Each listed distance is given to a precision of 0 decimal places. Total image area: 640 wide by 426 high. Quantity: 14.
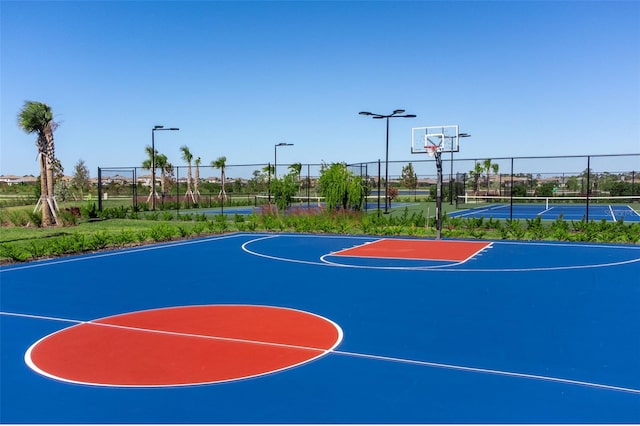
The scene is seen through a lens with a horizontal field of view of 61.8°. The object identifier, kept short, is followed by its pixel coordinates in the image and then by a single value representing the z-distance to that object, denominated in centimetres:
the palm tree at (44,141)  1877
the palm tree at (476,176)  4056
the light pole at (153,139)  2856
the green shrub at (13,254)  1127
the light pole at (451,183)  3178
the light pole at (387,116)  2263
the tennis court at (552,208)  2608
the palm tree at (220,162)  4388
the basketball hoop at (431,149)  1708
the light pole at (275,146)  3588
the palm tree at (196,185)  3649
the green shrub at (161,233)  1534
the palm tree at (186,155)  3997
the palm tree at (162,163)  3750
